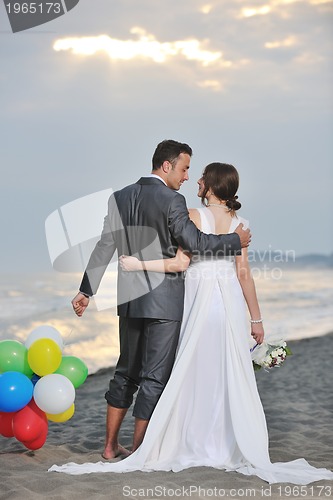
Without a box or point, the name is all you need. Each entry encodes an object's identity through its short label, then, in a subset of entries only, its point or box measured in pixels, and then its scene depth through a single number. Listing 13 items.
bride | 7.33
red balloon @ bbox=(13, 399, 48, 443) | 7.77
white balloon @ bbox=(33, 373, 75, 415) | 7.59
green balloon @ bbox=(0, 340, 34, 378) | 7.96
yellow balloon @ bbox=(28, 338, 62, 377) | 7.80
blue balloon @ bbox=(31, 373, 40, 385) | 8.13
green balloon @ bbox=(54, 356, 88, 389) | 8.06
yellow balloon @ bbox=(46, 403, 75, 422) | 7.98
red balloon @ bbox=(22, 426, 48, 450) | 7.96
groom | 7.48
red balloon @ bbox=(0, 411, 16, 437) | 8.02
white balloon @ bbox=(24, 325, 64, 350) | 8.12
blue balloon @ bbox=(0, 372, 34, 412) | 7.58
